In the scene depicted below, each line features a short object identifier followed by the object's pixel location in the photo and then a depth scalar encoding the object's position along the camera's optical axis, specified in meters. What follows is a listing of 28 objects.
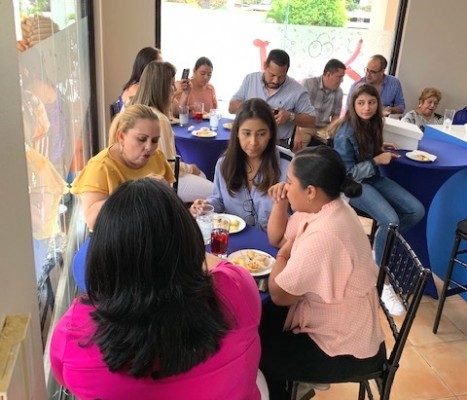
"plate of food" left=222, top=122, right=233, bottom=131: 3.72
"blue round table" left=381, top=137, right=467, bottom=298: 3.00
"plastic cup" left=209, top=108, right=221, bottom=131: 3.76
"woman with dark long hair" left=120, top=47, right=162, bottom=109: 3.77
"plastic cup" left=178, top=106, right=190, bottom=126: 3.80
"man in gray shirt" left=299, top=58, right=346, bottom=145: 4.43
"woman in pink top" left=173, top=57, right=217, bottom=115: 4.14
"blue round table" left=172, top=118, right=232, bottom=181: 3.46
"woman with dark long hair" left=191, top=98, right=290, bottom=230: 2.31
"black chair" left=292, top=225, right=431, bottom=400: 1.60
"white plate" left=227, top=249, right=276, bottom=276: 1.70
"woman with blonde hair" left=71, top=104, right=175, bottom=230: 1.92
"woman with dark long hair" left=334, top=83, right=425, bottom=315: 2.98
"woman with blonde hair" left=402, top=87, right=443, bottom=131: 4.81
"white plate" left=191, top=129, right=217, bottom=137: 3.46
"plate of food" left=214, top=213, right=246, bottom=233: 2.02
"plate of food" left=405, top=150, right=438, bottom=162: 2.95
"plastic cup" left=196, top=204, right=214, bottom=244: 1.94
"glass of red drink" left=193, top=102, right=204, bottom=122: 4.00
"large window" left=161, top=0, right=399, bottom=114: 5.09
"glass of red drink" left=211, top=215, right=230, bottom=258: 1.80
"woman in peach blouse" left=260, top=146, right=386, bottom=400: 1.52
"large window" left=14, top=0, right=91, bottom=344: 1.37
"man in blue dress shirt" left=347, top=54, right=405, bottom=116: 4.80
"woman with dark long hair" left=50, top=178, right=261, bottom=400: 0.93
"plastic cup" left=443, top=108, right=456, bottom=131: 3.61
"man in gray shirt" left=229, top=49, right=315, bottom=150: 3.72
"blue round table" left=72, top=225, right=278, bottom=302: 1.69
